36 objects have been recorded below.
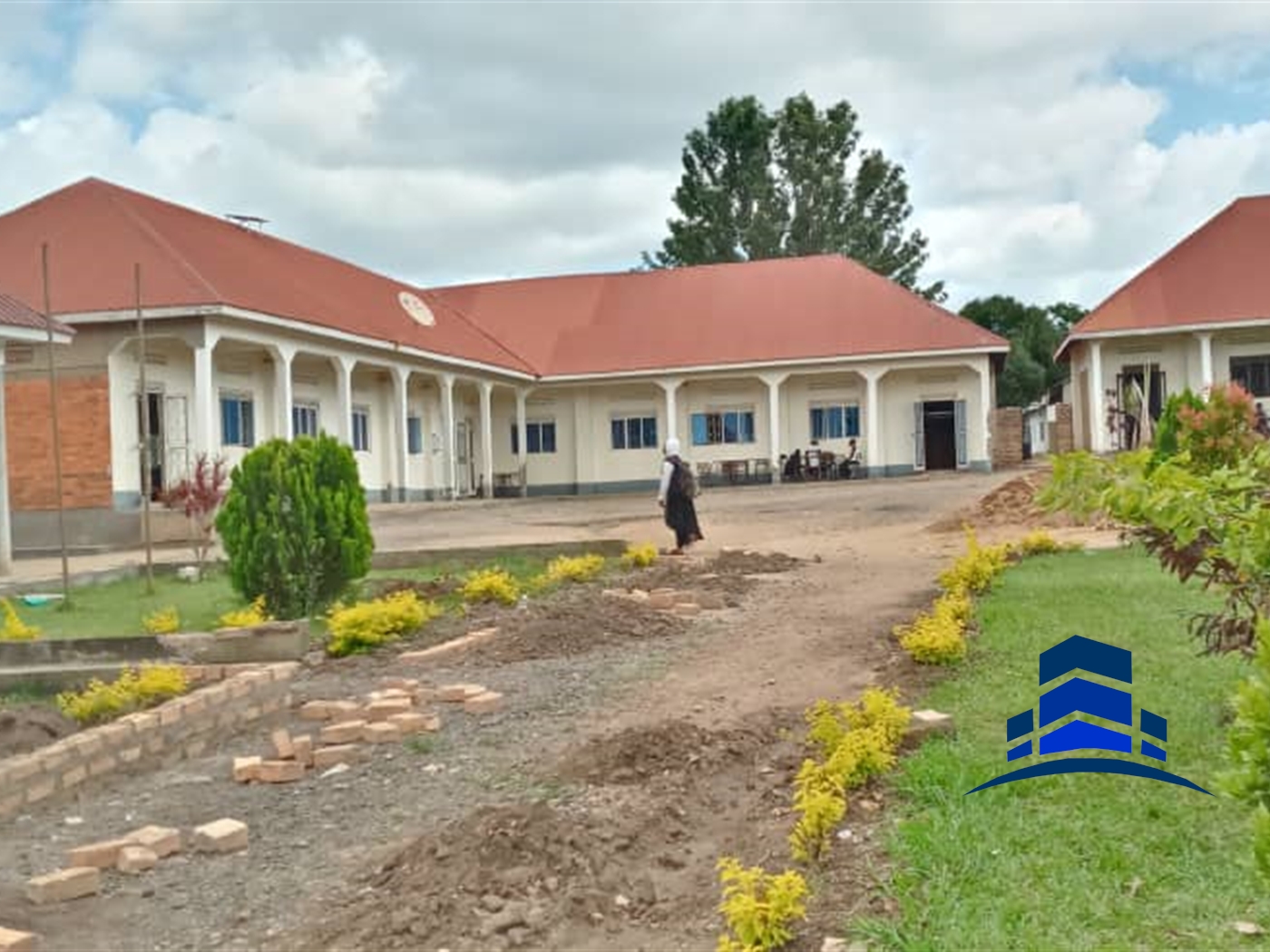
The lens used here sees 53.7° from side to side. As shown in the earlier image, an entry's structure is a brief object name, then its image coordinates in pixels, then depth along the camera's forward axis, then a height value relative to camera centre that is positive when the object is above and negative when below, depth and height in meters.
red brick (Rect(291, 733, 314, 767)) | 5.90 -1.30
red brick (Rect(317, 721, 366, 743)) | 6.19 -1.29
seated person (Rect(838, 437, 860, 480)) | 31.39 -0.19
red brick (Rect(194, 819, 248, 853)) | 4.78 -1.38
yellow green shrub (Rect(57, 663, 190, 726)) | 6.75 -1.17
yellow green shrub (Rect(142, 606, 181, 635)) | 8.88 -1.03
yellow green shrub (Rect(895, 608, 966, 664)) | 6.71 -1.04
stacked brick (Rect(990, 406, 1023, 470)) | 31.30 +0.27
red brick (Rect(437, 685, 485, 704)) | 6.93 -1.24
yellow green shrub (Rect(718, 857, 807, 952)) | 3.19 -1.17
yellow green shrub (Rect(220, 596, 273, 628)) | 8.61 -0.98
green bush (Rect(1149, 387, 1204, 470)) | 13.38 +0.23
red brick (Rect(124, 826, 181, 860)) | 4.73 -1.36
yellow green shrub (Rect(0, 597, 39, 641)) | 8.68 -1.01
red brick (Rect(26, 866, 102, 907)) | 4.36 -1.40
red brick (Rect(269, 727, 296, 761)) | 5.90 -1.28
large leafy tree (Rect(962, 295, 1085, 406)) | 54.31 +5.04
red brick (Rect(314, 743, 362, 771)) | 5.91 -1.34
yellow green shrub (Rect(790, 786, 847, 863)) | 3.84 -1.15
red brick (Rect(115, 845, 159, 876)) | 4.61 -1.40
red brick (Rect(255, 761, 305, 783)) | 5.76 -1.36
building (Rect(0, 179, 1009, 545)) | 19.30 +2.13
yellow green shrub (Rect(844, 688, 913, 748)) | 4.92 -1.05
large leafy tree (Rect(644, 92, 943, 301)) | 46.56 +9.87
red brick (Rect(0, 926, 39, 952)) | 3.84 -1.40
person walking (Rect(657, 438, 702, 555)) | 14.22 -0.43
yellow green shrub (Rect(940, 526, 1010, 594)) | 9.70 -0.98
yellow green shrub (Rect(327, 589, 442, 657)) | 8.64 -1.07
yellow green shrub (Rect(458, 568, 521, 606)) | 10.52 -1.03
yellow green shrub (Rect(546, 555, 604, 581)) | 11.70 -0.99
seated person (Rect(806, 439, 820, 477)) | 31.45 -0.18
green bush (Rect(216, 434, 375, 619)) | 9.61 -0.40
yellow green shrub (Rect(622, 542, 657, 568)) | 12.77 -0.97
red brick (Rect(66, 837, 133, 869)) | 4.60 -1.37
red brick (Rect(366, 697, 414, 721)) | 6.46 -1.23
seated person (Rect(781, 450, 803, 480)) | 31.58 -0.21
